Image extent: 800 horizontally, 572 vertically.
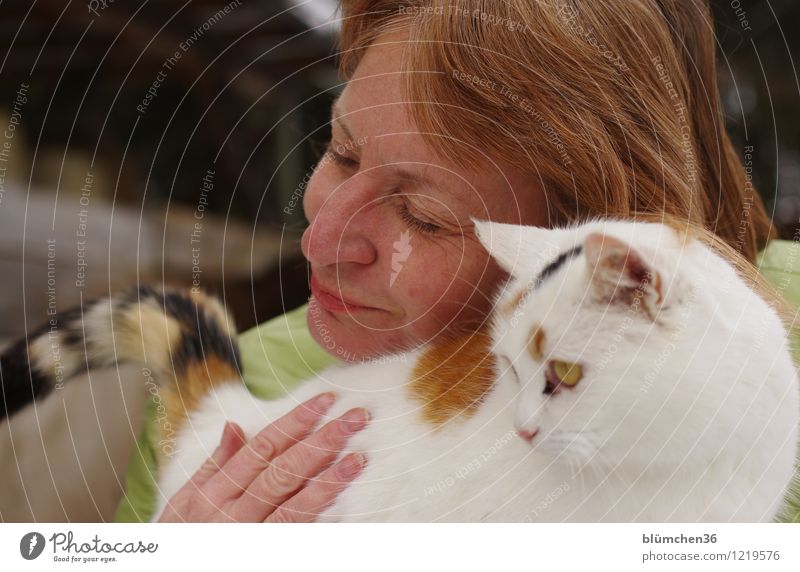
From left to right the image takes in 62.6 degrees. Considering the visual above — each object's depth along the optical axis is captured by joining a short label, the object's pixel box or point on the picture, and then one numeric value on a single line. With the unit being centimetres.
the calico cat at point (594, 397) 39
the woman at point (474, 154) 47
